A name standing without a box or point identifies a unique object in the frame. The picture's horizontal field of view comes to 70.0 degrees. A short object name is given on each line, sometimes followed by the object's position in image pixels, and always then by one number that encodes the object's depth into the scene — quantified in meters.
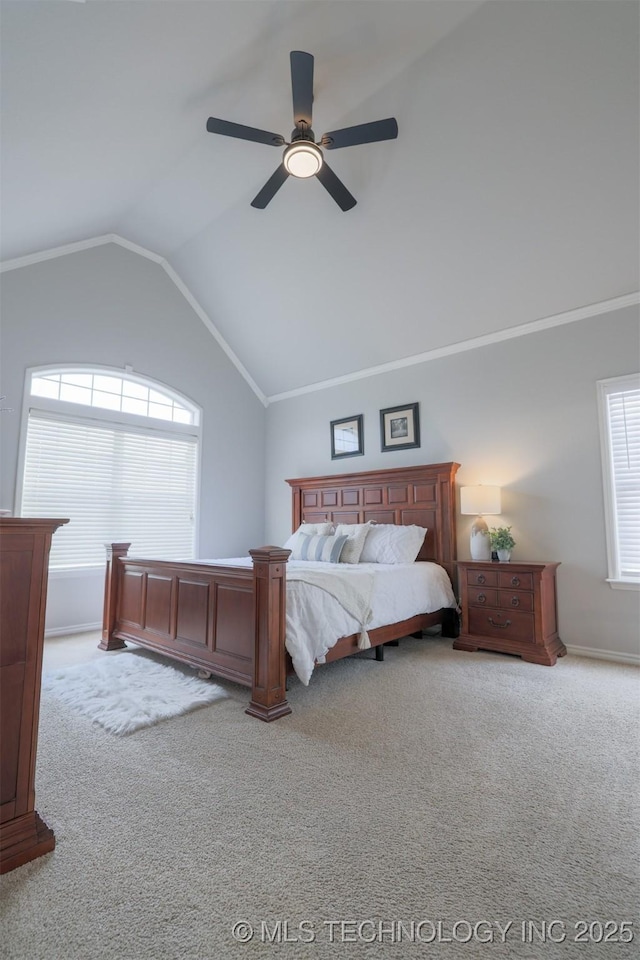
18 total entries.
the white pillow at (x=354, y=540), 4.30
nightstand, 3.57
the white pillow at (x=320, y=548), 4.26
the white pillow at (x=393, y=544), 4.35
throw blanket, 2.94
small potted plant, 3.92
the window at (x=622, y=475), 3.58
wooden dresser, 1.42
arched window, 4.39
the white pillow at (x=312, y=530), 4.74
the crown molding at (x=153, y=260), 4.31
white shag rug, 2.48
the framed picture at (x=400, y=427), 4.98
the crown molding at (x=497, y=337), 3.74
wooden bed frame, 2.51
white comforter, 2.67
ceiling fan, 2.71
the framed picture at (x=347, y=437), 5.46
